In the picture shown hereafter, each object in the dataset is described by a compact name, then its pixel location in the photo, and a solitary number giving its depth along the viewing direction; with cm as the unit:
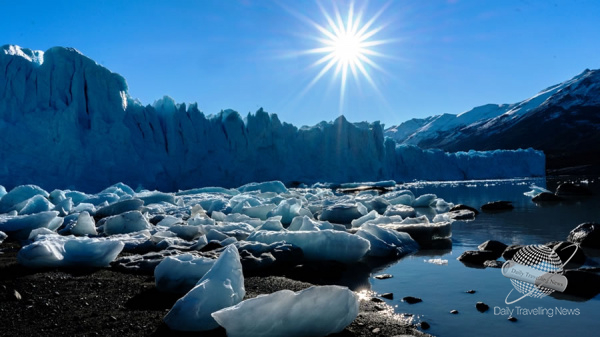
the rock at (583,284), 360
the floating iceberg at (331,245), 514
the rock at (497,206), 1212
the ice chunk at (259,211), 1011
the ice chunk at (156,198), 1309
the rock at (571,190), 1630
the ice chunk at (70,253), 425
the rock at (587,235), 573
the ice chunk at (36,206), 978
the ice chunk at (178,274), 354
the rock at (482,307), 324
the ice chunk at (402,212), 987
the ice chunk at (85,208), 1039
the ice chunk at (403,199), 1409
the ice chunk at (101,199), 1250
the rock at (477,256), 507
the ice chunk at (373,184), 2608
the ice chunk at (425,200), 1396
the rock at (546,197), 1441
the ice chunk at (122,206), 1019
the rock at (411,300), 351
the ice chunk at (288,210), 977
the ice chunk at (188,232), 651
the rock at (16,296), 324
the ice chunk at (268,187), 1792
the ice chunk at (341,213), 1002
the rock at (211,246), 528
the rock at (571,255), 469
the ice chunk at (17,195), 1134
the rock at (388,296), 364
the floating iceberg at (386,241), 567
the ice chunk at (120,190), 1421
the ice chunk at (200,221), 761
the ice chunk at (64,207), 981
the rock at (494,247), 547
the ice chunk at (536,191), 1600
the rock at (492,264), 477
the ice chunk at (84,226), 708
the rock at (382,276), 441
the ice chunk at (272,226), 671
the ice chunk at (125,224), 727
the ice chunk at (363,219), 825
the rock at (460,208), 1173
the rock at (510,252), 511
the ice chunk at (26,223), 750
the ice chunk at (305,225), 629
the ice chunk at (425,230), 678
